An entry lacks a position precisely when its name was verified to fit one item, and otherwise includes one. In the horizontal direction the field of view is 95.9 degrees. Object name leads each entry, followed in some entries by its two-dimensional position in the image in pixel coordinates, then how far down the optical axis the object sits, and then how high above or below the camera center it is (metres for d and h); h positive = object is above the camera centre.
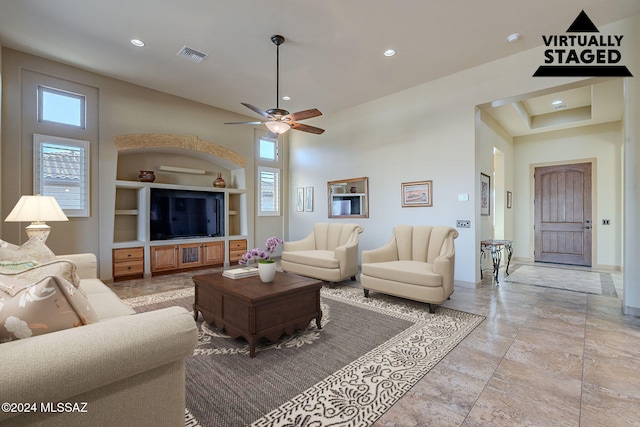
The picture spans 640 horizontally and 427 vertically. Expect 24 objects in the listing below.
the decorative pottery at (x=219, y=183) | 6.15 +0.67
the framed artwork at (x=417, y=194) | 4.79 +0.35
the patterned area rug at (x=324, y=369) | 1.65 -1.13
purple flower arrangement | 2.84 -0.40
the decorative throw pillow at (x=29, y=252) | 1.99 -0.28
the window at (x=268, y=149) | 6.86 +1.59
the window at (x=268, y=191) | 6.81 +0.56
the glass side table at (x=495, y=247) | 4.56 -0.53
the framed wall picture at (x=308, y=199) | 6.79 +0.35
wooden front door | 6.16 +0.00
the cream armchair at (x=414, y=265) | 3.27 -0.66
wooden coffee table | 2.33 -0.80
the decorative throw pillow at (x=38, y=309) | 0.97 -0.34
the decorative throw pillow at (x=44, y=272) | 1.28 -0.27
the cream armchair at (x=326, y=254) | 4.39 -0.65
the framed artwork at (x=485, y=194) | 5.10 +0.36
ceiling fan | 3.46 +1.19
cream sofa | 0.85 -0.52
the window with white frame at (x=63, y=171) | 4.10 +0.64
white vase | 2.78 -0.55
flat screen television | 5.21 +0.01
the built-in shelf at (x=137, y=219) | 4.98 -0.09
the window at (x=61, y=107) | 4.18 +1.62
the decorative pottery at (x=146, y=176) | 5.12 +0.68
